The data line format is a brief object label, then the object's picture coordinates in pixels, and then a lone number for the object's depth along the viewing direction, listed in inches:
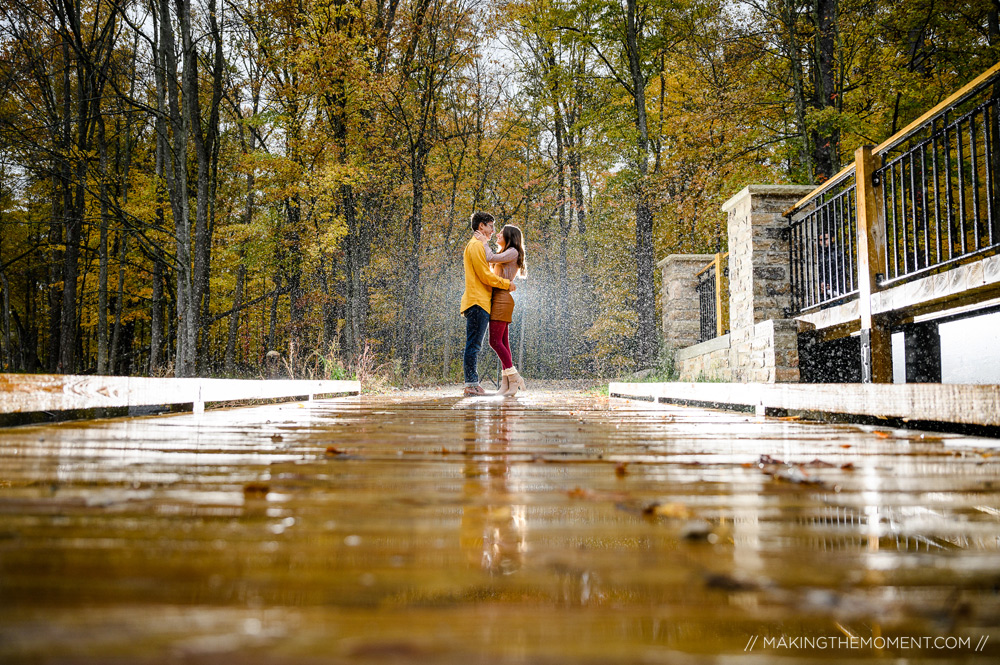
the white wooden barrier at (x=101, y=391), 111.5
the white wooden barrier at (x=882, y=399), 103.6
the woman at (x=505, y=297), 287.6
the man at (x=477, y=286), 280.1
